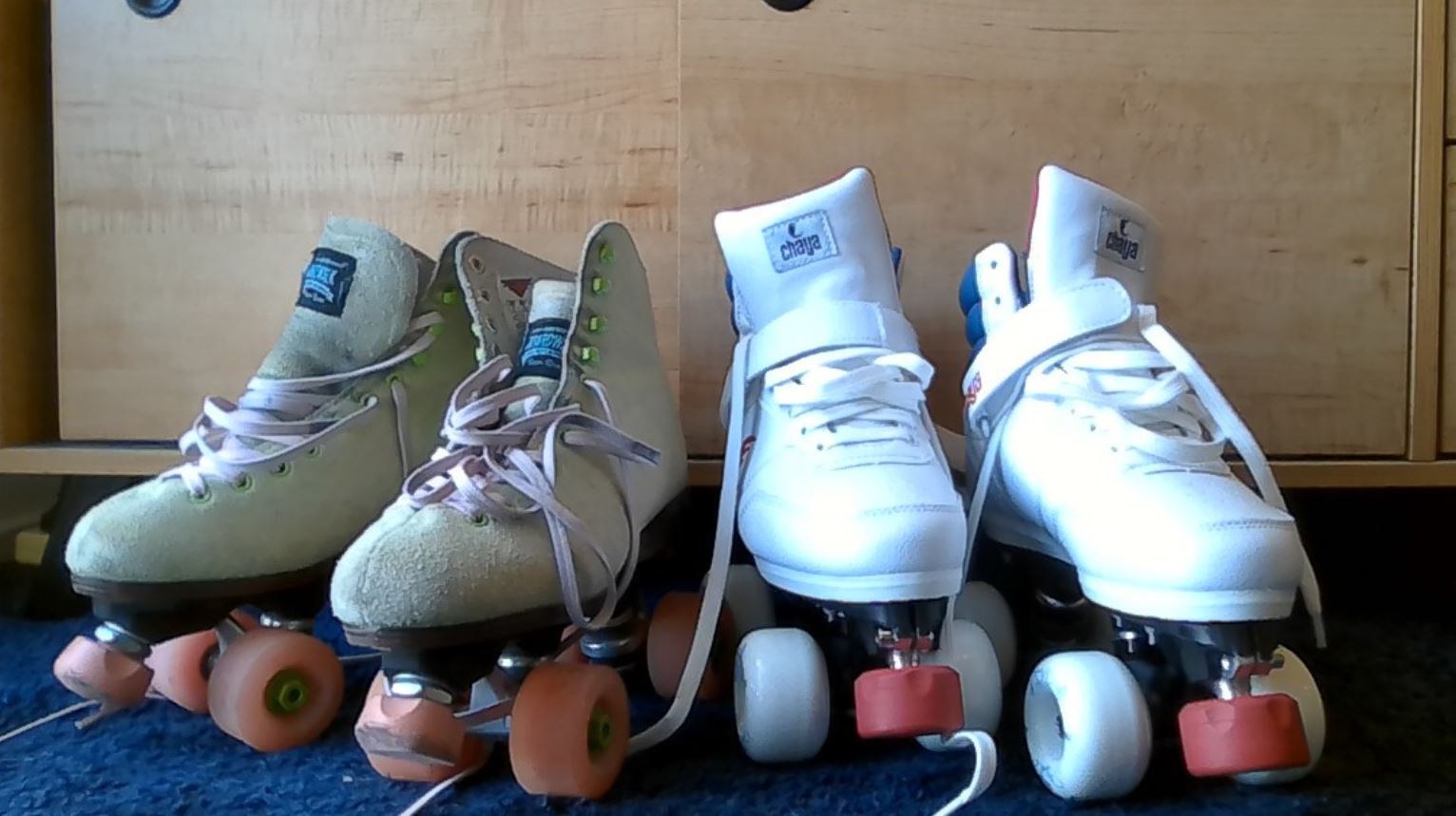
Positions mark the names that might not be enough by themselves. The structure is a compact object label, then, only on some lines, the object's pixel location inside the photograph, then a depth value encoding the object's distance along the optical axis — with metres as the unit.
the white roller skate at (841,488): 0.52
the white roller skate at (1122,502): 0.49
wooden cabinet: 0.81
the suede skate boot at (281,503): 0.56
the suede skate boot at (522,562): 0.47
